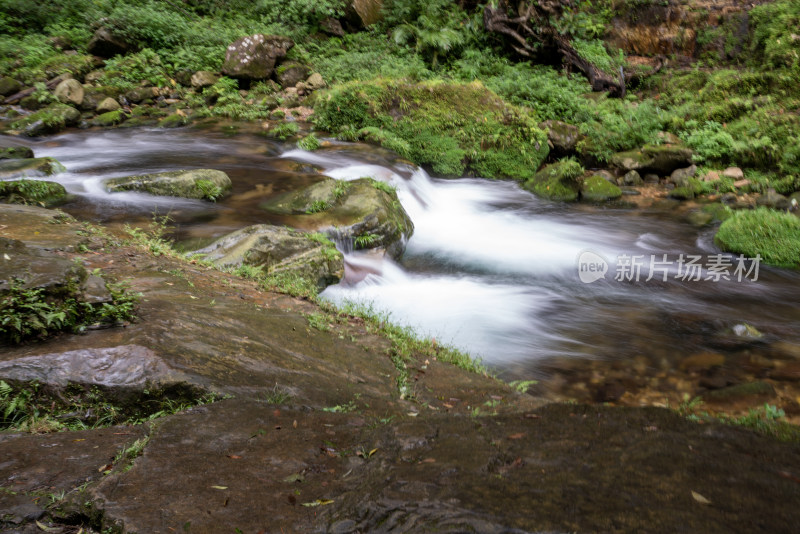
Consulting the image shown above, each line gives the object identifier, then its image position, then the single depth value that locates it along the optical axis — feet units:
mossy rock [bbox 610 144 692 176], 38.73
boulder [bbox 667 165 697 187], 37.55
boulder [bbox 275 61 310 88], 53.47
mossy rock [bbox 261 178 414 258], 24.23
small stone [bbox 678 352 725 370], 18.06
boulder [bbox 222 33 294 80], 52.42
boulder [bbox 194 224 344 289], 19.66
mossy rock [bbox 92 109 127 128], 44.53
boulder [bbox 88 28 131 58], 52.65
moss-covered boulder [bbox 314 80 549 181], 40.73
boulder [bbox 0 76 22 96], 46.19
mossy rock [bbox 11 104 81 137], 40.19
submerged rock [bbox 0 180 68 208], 22.97
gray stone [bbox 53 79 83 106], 45.16
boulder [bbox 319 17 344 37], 63.05
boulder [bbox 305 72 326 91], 52.37
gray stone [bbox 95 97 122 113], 46.11
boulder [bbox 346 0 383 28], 63.21
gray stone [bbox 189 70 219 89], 51.24
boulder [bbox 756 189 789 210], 32.36
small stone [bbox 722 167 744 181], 36.76
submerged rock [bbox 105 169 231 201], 26.27
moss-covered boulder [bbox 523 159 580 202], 37.45
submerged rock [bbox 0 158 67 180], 27.04
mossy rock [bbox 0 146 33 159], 30.60
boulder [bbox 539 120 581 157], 41.98
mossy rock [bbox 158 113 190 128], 45.11
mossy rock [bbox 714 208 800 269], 26.86
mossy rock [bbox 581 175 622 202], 37.14
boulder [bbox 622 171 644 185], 38.73
